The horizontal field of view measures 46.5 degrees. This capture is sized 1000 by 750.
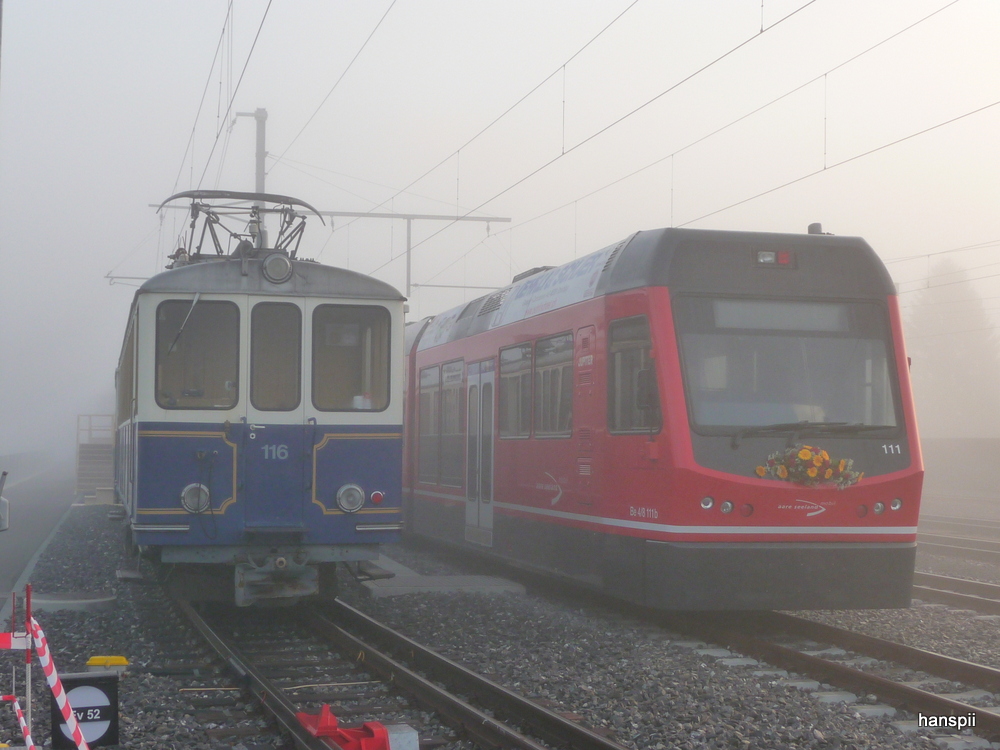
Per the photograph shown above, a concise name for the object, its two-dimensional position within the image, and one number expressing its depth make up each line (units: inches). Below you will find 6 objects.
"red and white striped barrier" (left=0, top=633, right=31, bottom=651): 191.9
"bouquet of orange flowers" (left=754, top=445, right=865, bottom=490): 340.2
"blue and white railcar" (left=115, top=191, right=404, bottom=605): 352.2
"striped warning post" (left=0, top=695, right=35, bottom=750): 190.7
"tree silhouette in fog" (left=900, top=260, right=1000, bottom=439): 2546.8
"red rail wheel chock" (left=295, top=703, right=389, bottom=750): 213.2
